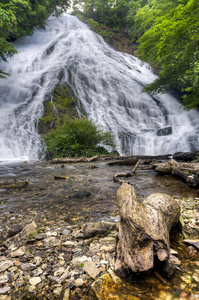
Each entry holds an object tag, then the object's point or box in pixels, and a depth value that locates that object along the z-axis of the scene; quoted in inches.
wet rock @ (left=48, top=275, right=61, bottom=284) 48.4
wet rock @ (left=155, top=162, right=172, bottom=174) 201.6
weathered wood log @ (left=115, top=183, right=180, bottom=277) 46.9
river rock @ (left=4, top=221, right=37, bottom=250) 65.4
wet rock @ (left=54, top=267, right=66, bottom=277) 50.9
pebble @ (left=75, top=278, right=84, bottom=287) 47.2
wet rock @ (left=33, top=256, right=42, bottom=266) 55.5
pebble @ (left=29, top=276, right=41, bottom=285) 47.9
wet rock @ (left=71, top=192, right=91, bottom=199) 125.0
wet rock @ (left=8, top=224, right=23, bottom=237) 74.7
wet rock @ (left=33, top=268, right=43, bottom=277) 51.0
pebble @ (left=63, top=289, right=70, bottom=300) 43.9
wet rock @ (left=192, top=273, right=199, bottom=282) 47.4
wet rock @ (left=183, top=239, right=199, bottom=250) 61.8
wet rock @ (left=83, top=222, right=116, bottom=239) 71.2
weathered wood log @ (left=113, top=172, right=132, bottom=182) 169.9
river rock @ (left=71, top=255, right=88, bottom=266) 55.3
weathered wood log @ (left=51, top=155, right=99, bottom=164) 350.1
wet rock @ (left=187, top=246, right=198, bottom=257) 58.7
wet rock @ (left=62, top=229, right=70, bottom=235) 74.7
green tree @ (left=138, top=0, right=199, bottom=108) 306.2
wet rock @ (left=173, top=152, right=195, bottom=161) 353.3
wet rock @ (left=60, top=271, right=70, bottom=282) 49.1
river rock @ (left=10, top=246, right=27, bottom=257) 59.7
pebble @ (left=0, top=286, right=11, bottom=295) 44.6
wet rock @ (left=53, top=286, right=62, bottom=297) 44.8
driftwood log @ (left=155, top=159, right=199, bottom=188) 144.5
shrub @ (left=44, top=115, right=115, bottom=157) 384.2
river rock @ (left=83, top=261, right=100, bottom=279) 50.1
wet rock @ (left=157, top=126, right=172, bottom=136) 575.1
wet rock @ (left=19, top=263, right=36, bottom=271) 52.9
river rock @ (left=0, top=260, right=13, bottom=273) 52.9
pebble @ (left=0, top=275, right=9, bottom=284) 48.1
